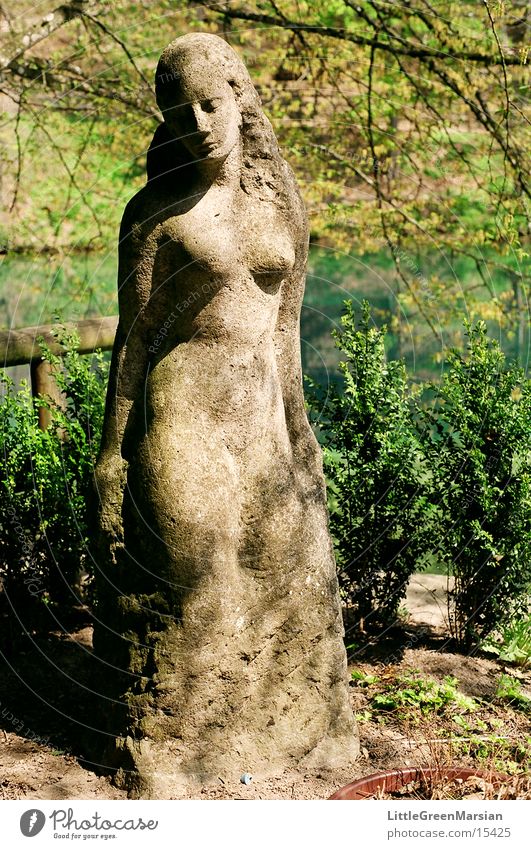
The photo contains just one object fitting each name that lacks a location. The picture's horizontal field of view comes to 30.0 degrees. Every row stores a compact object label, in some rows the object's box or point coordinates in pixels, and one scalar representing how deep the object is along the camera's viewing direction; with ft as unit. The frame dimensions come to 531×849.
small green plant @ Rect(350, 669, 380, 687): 16.03
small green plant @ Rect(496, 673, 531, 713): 15.81
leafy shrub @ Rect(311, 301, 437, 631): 17.56
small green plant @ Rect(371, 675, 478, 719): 15.16
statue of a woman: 11.58
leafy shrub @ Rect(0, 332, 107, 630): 17.11
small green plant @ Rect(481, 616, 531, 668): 17.51
